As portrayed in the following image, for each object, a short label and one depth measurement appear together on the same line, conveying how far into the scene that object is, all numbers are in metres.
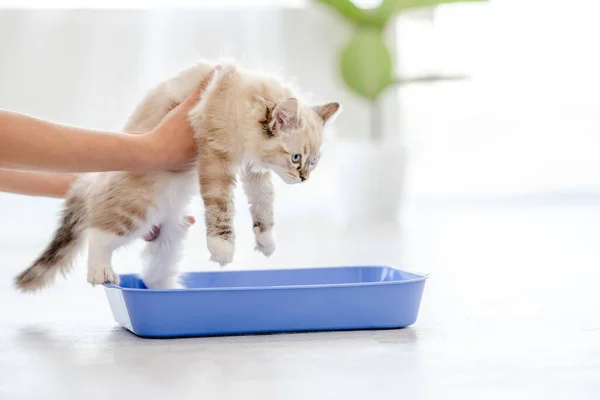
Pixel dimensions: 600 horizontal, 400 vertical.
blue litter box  1.81
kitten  1.88
